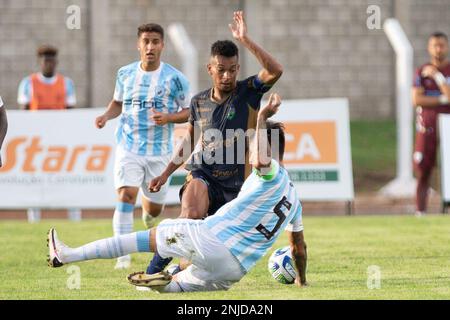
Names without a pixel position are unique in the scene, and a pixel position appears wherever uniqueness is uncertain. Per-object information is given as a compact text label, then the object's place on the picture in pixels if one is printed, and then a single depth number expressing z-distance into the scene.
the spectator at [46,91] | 18.56
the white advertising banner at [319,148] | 18.03
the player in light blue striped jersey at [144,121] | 11.71
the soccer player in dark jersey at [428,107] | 17.72
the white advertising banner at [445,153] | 18.00
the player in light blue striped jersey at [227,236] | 8.75
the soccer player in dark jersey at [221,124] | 9.80
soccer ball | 9.91
